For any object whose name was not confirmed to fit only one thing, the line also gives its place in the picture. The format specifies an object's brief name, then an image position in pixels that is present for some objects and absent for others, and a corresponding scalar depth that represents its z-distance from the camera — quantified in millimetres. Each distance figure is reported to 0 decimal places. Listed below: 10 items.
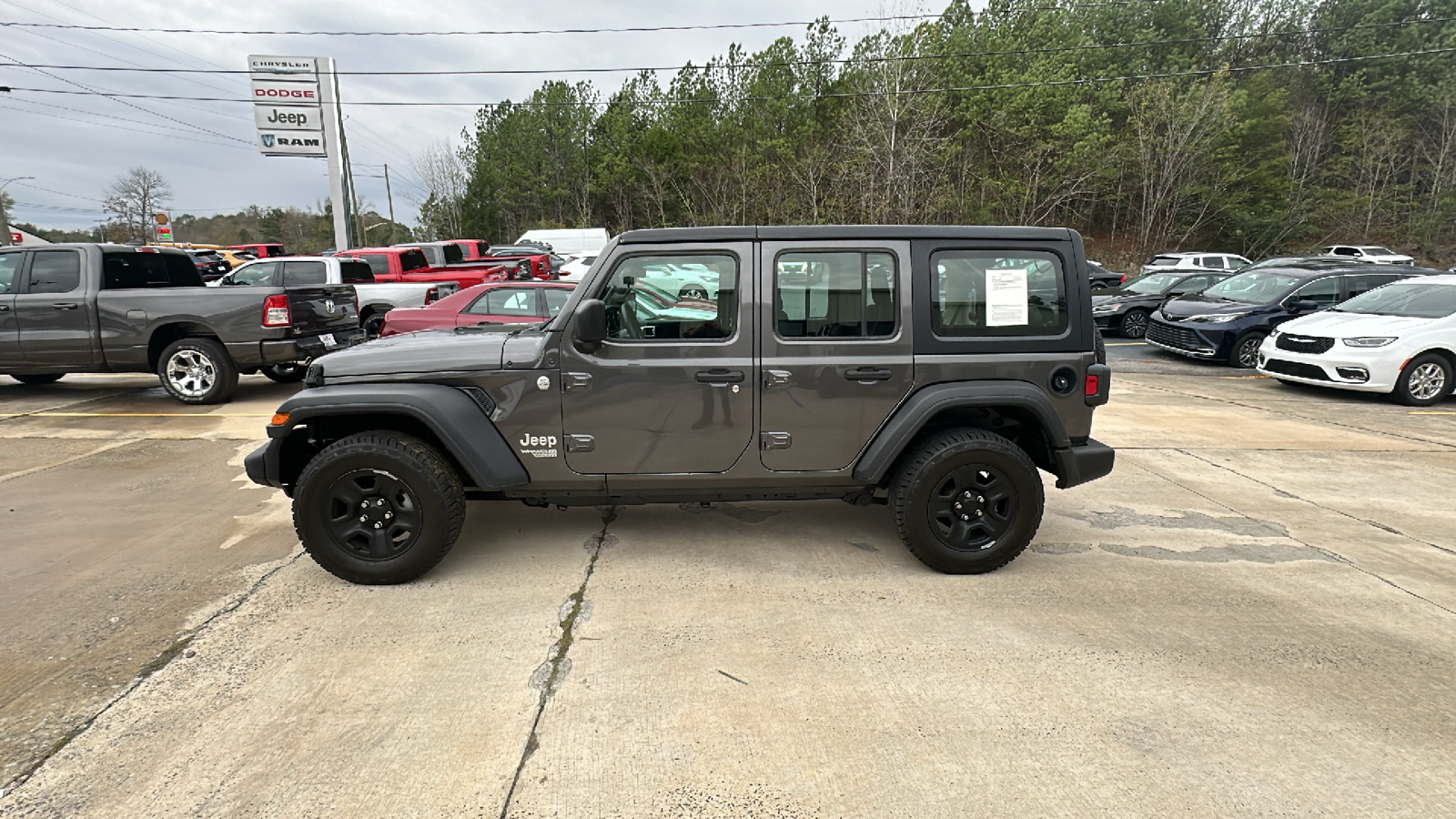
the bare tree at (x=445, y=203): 55812
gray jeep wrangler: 3525
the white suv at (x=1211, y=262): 24359
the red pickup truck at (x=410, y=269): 13578
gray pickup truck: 7824
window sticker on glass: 3695
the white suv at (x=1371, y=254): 26339
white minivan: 8516
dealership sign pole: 29453
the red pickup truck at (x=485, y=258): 19094
